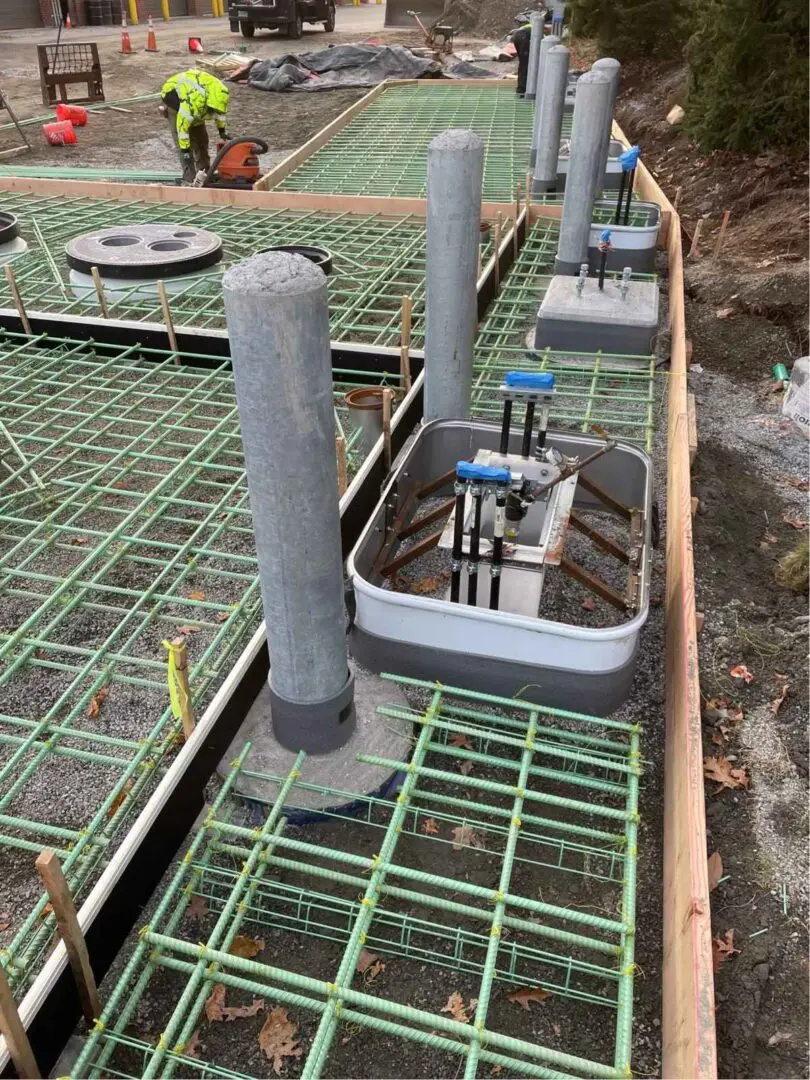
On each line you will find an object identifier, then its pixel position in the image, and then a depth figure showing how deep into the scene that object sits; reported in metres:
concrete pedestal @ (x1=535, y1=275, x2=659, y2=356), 7.97
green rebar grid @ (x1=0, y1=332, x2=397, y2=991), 4.04
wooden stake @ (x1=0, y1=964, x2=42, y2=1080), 2.57
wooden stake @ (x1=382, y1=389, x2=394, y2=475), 5.75
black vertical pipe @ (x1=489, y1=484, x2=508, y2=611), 4.30
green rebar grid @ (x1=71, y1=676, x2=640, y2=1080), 3.07
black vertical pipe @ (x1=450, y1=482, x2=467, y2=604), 4.20
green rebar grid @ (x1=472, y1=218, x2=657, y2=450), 7.08
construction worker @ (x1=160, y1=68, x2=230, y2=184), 12.51
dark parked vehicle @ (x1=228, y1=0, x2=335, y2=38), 31.25
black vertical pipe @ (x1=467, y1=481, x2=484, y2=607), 4.15
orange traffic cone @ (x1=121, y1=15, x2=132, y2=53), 30.78
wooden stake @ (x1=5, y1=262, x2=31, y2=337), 7.69
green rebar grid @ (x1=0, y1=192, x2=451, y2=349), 8.79
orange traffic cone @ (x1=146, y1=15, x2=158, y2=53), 31.36
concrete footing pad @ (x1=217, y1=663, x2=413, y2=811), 3.96
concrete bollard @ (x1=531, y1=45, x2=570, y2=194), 10.51
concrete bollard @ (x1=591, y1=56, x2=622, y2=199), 8.61
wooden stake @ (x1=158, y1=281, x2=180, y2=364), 7.50
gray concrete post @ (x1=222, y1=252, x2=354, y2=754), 2.83
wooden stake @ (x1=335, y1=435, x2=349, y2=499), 5.34
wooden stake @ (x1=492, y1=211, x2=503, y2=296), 9.38
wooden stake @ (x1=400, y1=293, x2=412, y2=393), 6.87
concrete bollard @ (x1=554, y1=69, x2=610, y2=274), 8.21
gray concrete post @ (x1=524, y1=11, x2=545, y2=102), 16.38
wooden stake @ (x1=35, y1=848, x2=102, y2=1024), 2.65
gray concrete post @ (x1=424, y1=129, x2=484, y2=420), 5.07
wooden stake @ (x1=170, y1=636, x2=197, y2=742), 3.59
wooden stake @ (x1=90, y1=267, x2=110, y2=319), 7.98
